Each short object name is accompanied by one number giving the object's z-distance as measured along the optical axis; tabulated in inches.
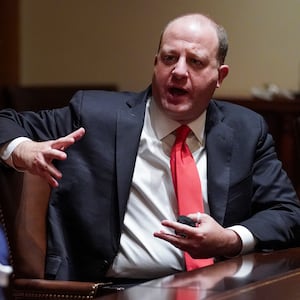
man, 187.5
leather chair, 168.9
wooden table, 133.6
